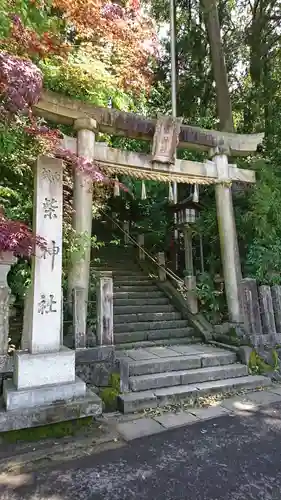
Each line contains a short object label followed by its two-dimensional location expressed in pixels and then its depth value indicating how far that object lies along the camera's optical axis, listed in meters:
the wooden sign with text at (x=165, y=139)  5.68
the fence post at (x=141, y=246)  9.68
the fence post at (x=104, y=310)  4.33
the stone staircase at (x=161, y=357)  4.39
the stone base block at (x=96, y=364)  4.12
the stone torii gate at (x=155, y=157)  5.00
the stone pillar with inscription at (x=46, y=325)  3.33
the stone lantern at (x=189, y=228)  6.84
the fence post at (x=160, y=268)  8.27
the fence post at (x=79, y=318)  4.18
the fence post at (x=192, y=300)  6.82
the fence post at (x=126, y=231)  11.49
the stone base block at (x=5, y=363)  3.53
